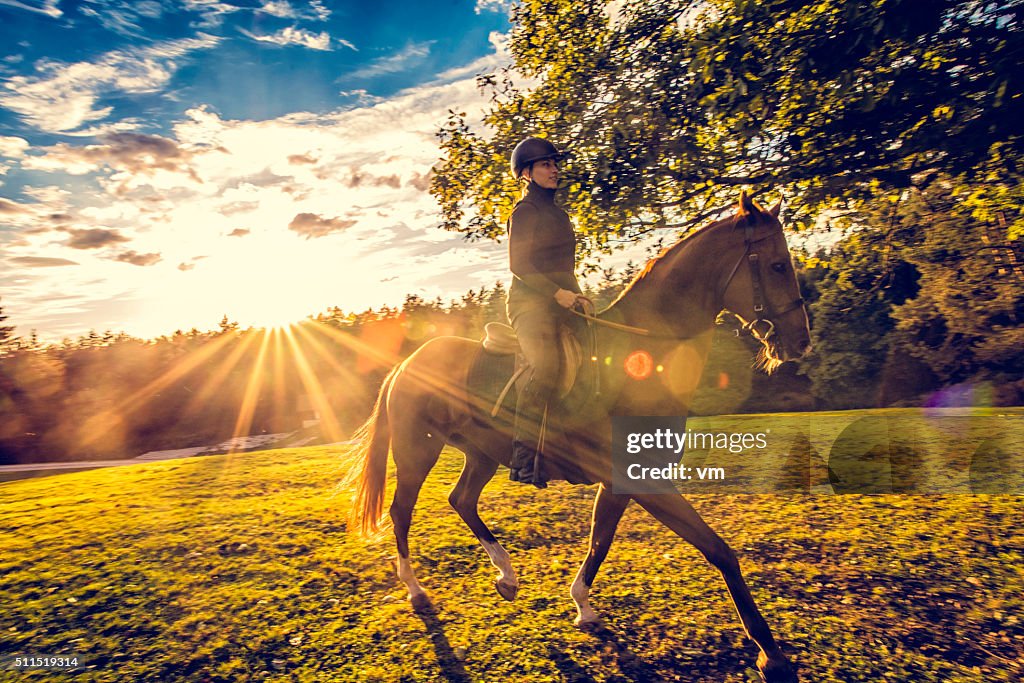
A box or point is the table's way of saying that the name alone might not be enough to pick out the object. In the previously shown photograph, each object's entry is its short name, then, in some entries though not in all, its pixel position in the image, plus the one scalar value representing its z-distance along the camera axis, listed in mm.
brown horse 4418
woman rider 4797
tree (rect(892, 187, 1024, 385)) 22062
